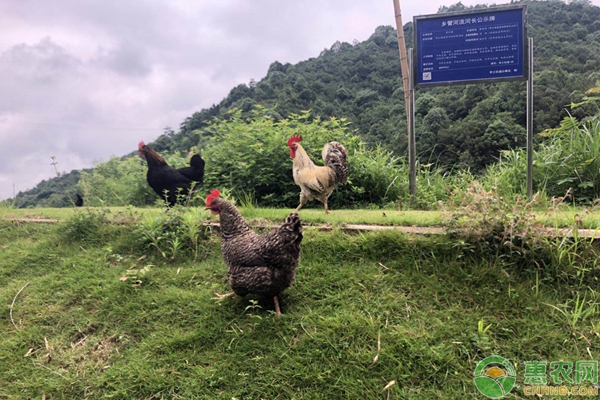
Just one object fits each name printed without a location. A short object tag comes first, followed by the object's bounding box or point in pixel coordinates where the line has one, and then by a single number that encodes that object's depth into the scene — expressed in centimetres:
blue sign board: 446
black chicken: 555
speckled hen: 220
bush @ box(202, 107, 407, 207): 589
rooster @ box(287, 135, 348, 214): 418
